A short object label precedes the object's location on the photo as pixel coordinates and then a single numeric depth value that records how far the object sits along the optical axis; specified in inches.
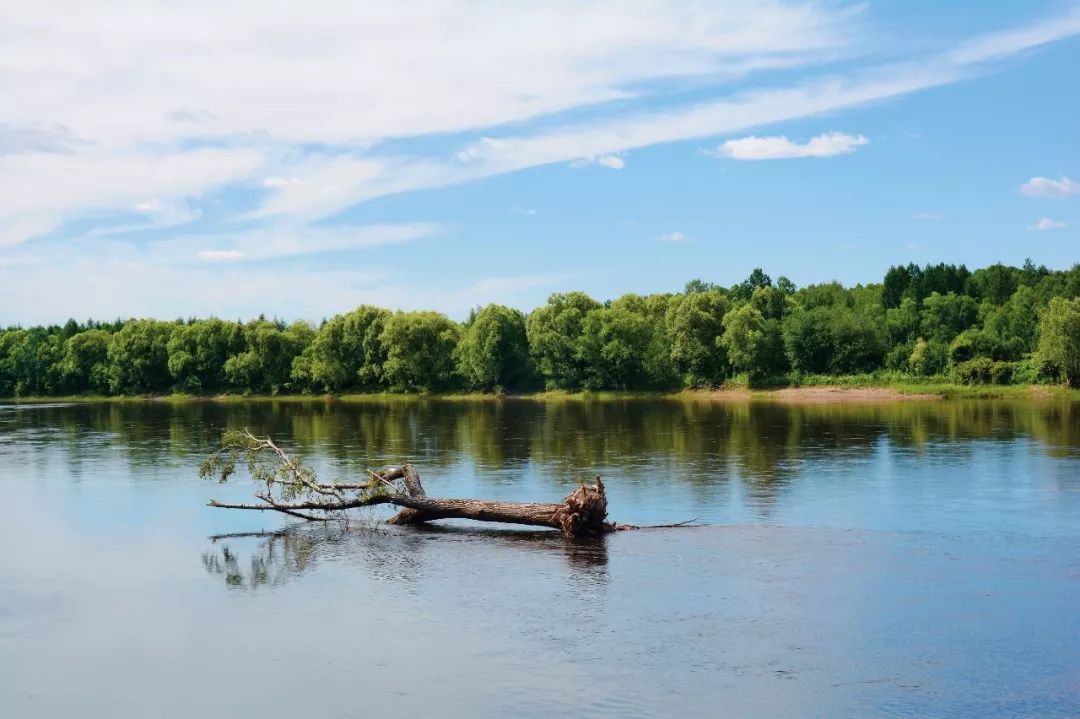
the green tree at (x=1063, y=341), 3651.6
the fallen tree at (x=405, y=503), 1127.6
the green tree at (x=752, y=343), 4613.7
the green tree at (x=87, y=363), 6451.8
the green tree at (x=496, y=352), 5137.8
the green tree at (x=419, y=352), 5344.5
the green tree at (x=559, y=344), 5034.5
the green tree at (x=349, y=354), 5521.7
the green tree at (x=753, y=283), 6678.2
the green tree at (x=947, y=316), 4813.0
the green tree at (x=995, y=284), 5905.5
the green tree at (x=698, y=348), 4798.2
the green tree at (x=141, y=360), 6171.3
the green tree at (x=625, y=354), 4881.9
